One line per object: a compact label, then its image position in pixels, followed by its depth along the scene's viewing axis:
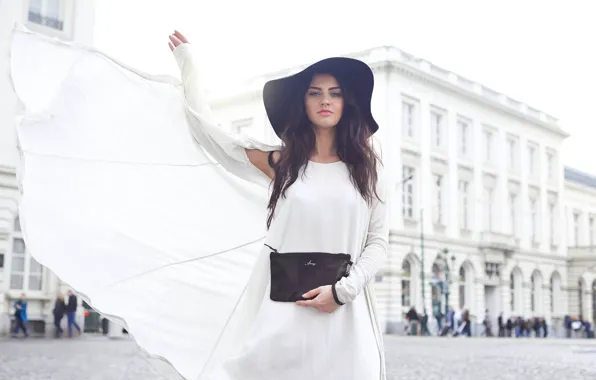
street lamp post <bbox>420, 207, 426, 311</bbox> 38.19
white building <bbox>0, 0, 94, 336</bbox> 19.59
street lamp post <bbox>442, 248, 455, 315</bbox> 39.28
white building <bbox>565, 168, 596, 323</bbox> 55.06
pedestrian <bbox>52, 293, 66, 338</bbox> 20.16
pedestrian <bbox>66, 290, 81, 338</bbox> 20.27
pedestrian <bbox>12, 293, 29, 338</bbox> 19.34
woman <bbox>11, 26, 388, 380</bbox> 2.79
